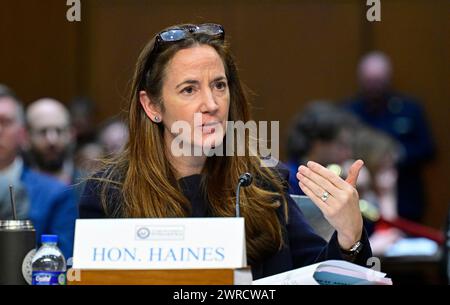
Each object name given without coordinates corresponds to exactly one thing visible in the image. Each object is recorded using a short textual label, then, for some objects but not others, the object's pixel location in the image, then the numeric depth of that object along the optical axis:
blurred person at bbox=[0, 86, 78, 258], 9.09
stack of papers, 4.97
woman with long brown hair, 6.00
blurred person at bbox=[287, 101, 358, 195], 10.28
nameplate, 4.92
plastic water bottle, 5.55
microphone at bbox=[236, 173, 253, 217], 5.44
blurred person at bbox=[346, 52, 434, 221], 14.17
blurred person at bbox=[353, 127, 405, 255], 11.14
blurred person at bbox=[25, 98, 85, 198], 11.87
